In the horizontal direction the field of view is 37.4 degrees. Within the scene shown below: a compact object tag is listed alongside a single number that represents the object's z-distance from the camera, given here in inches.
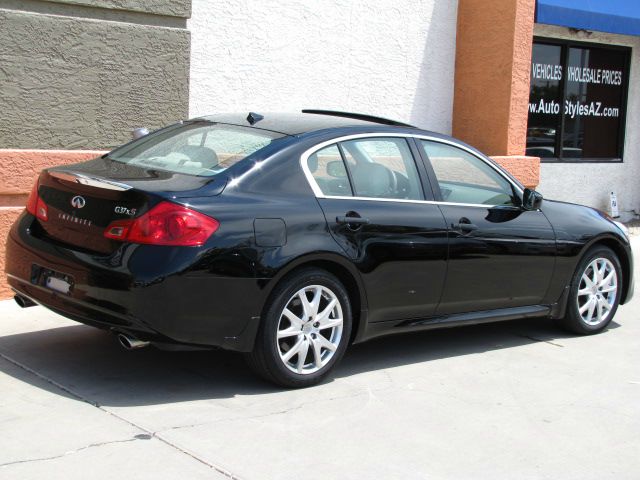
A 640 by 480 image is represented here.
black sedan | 195.2
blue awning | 470.0
